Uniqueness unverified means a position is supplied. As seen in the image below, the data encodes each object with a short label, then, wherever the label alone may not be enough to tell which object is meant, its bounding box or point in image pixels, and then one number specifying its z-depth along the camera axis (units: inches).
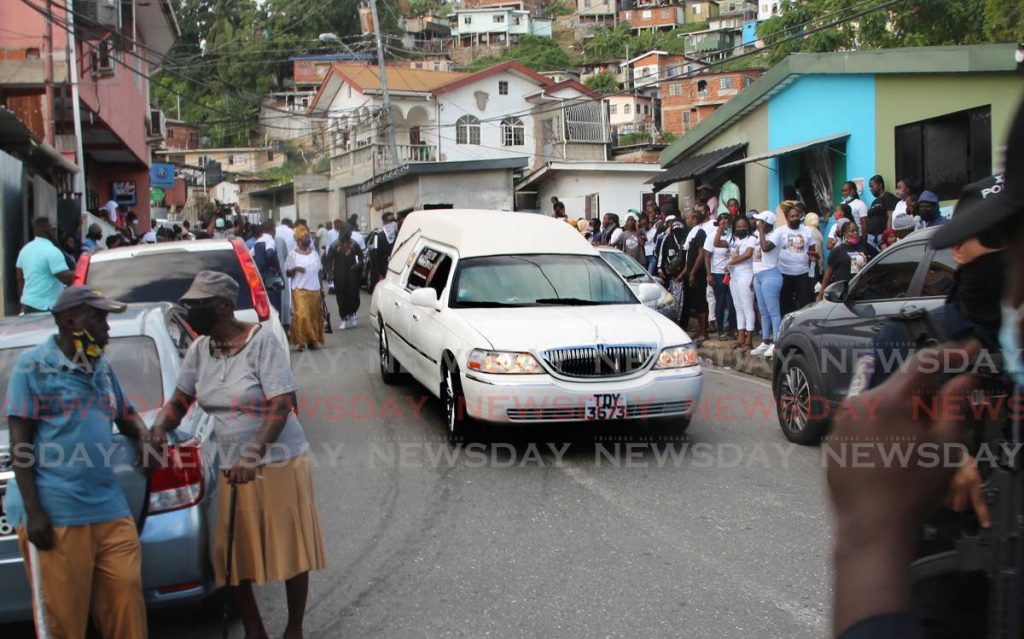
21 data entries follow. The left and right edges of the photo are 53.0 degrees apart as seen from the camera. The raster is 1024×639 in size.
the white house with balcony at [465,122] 2036.2
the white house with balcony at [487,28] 4384.8
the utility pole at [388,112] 1547.7
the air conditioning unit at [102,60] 895.2
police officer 62.2
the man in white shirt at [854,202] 537.3
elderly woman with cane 179.3
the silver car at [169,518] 174.1
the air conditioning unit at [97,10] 882.1
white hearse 316.5
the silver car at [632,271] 554.7
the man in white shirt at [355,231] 854.0
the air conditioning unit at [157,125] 1405.0
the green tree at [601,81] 3159.2
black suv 289.3
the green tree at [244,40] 2886.3
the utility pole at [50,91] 776.9
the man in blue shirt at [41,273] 455.5
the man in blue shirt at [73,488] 161.3
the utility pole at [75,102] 788.0
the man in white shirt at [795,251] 487.2
